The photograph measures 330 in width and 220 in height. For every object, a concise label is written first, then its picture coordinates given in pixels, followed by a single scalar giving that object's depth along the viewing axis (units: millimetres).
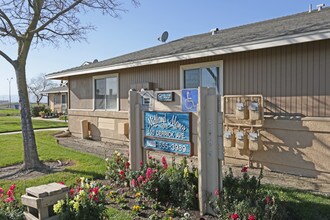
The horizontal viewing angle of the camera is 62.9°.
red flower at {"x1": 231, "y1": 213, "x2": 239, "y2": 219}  3191
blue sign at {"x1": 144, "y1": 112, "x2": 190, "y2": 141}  4473
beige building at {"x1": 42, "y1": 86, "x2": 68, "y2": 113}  31441
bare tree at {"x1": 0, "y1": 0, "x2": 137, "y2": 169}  6984
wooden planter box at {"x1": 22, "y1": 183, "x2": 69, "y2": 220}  3576
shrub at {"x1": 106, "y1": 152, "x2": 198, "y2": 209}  4262
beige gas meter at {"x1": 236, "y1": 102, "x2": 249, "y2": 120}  6680
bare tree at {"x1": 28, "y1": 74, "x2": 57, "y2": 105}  65062
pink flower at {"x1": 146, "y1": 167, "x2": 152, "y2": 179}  4586
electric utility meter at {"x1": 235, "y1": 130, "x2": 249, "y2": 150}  6750
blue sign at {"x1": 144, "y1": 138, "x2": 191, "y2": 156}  4457
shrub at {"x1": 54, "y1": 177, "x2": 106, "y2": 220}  3354
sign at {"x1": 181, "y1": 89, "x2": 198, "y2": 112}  4367
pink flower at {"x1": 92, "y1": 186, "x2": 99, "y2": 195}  3611
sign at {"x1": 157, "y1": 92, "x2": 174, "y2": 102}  4820
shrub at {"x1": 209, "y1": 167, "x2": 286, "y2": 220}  3406
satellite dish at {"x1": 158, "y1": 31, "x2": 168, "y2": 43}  13539
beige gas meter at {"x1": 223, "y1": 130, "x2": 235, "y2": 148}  6994
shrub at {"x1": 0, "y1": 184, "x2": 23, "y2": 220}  3631
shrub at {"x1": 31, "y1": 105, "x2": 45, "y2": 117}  30109
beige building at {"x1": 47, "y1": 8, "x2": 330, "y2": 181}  5797
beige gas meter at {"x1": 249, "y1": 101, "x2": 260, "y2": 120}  6426
